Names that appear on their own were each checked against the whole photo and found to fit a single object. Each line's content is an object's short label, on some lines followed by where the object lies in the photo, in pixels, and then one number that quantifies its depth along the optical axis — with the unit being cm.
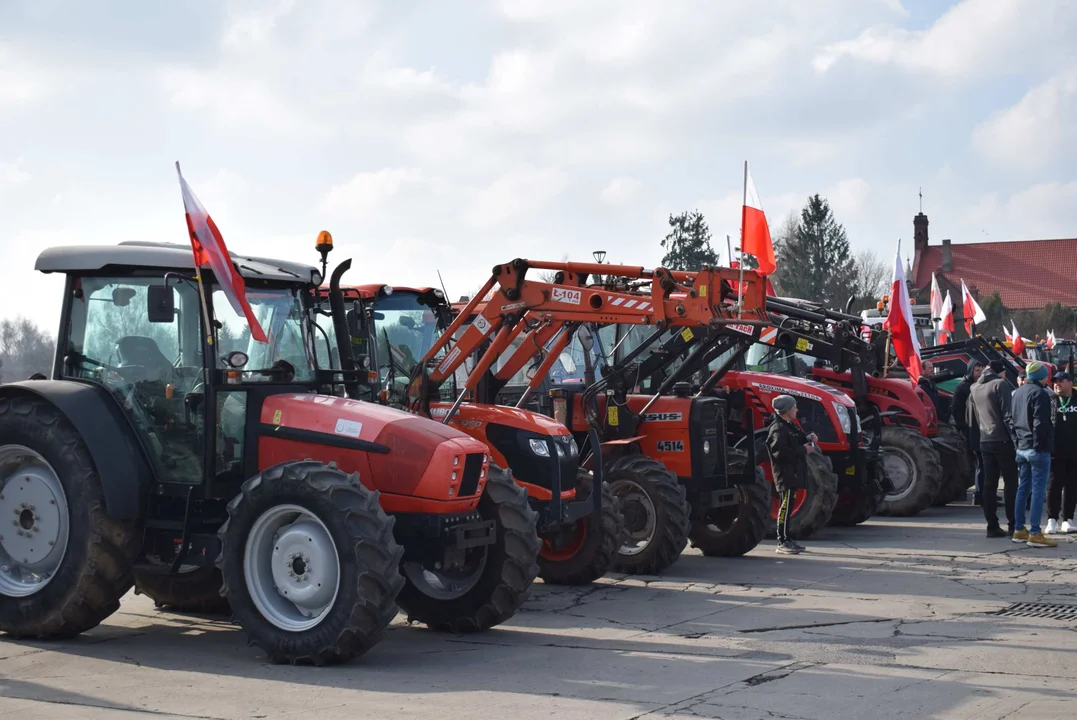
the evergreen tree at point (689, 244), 6222
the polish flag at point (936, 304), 2500
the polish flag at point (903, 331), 1569
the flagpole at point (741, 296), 1113
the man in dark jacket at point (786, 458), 1307
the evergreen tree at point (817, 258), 7662
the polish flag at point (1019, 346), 2382
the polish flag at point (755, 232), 1263
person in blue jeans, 1293
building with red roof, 6888
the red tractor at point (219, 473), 761
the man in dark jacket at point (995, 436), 1350
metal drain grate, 923
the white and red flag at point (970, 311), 2538
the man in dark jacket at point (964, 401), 1757
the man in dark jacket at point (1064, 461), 1410
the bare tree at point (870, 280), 7675
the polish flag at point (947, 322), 2247
